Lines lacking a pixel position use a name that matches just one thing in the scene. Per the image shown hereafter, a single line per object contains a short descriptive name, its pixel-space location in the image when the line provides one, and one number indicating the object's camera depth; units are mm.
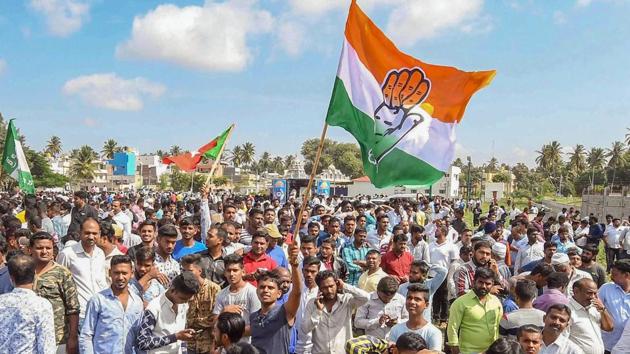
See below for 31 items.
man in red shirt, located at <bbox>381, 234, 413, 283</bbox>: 6742
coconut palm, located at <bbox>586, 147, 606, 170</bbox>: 86312
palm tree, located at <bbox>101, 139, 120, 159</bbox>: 118400
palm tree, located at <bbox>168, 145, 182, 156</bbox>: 137125
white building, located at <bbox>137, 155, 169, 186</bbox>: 110875
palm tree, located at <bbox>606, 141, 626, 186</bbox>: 80312
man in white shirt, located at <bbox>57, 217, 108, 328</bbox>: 5113
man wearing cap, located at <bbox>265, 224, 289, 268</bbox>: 6492
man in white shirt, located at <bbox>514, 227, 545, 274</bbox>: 8484
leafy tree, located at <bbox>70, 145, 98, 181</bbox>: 86875
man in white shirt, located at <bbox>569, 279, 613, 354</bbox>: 4602
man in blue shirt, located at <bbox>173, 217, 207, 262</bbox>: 6160
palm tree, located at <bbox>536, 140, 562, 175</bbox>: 92312
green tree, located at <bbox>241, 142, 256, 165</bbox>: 127312
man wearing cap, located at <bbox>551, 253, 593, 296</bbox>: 6145
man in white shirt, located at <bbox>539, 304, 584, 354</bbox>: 4121
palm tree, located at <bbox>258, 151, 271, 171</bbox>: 137625
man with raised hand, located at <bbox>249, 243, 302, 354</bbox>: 4074
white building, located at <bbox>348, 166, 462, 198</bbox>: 56750
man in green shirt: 4734
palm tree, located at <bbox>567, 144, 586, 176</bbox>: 92125
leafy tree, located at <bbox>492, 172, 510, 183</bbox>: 86850
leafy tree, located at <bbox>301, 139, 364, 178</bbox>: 95062
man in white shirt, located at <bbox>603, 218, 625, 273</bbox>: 13266
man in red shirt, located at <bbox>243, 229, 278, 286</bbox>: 5785
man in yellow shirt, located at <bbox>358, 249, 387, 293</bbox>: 5684
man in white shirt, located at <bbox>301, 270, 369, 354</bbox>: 4520
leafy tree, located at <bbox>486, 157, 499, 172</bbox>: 136000
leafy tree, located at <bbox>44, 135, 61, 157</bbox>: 114188
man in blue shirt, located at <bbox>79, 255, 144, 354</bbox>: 4051
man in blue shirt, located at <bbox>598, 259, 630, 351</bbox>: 5160
